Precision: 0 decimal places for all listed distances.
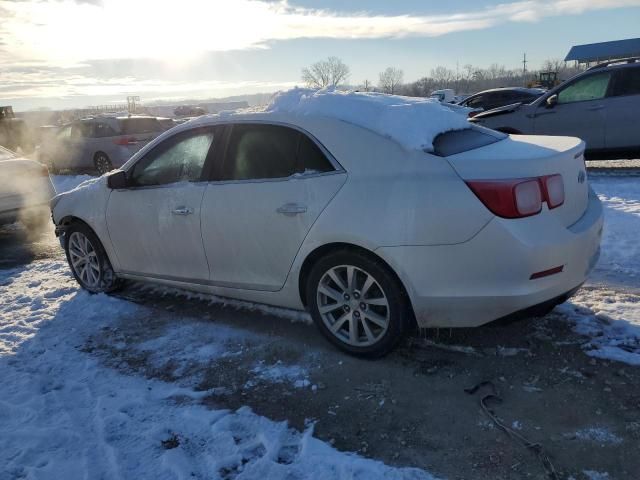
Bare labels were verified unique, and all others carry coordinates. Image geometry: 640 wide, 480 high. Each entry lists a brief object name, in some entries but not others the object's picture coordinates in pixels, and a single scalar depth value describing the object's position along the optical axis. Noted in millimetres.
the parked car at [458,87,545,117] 17873
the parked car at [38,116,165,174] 15102
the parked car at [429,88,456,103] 37662
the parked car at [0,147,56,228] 7789
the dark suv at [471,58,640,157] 9156
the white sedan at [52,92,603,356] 3082
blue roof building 79444
